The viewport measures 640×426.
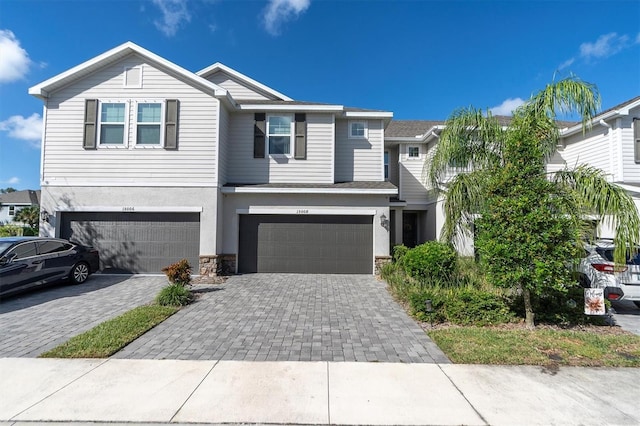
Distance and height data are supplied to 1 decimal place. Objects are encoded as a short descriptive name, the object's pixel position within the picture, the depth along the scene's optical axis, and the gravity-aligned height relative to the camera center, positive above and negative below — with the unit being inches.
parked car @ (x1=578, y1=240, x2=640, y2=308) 246.7 -41.4
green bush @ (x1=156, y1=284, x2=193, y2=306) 268.2 -71.5
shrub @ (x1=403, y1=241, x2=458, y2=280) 315.0 -42.4
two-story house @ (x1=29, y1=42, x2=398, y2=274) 394.3 +45.6
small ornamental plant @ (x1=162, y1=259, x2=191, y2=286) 296.4 -53.9
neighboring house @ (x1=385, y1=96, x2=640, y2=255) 446.3 +122.3
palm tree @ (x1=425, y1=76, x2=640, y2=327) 206.5 +16.9
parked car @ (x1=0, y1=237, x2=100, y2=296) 279.6 -46.5
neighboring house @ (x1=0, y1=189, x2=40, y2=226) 1291.8 +72.5
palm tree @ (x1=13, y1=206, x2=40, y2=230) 872.9 +12.0
